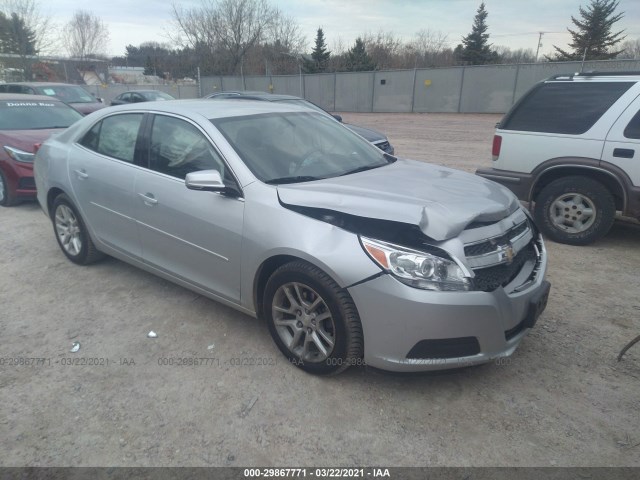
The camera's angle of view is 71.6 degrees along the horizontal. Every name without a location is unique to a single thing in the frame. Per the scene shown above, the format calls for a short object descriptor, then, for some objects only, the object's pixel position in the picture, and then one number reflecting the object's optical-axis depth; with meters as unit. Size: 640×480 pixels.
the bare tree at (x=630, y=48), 36.41
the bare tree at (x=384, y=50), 46.19
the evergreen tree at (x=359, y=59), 42.34
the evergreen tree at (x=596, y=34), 36.03
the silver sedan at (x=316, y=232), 2.45
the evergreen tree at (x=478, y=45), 42.00
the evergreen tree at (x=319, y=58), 45.12
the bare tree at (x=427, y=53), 45.66
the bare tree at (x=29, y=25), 27.69
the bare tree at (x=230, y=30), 39.19
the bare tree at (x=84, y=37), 49.00
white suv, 4.62
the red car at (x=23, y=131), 6.62
